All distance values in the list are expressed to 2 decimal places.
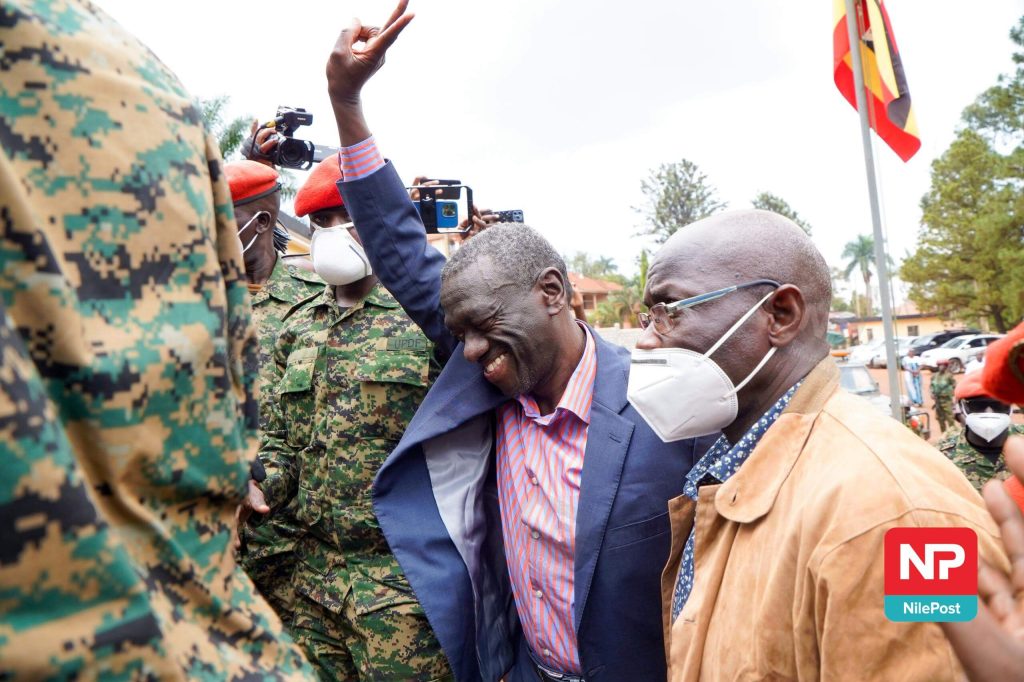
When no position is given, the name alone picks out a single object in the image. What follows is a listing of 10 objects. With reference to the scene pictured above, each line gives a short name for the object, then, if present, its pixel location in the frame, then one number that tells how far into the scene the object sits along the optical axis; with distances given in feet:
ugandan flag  24.44
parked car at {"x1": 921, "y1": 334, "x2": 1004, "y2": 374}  93.91
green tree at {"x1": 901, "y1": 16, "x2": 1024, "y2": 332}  95.20
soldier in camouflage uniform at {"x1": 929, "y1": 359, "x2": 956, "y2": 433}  40.34
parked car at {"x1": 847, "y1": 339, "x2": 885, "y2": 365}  122.42
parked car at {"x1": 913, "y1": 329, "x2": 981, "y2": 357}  114.11
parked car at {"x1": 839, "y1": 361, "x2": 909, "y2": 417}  47.70
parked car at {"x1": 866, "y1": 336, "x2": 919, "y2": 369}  117.18
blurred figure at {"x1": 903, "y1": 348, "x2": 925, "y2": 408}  60.80
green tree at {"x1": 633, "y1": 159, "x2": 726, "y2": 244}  138.82
